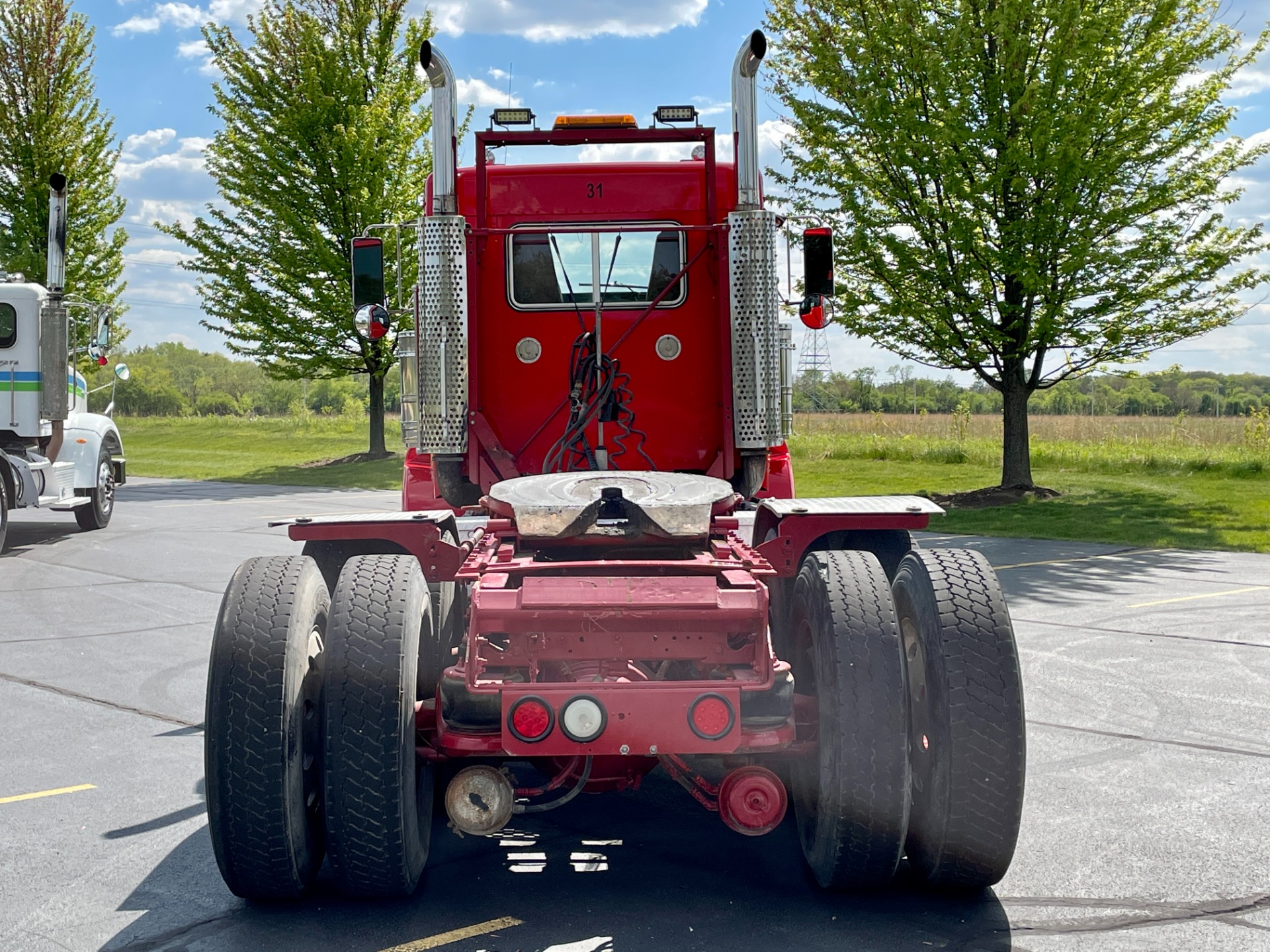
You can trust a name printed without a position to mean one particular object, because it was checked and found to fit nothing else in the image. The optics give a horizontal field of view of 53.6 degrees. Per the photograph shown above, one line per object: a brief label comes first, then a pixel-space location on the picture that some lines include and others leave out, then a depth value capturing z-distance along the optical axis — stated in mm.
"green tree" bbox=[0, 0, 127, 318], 32125
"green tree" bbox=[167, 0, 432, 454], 26281
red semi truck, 4000
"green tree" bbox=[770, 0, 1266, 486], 17031
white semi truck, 14164
